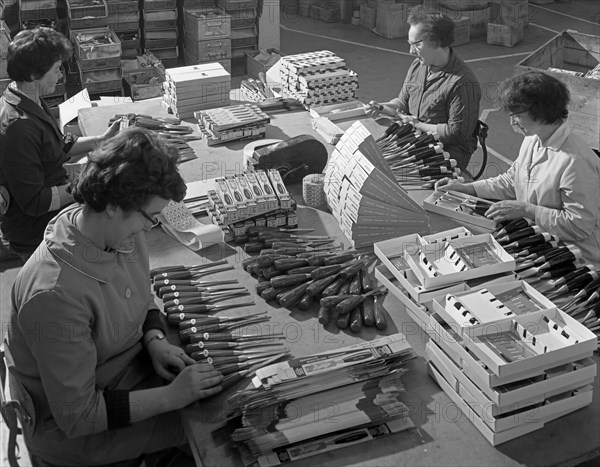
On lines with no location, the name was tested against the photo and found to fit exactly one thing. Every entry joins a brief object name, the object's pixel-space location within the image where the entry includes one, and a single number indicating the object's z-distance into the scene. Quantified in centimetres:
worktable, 274
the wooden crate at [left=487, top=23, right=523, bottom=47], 1127
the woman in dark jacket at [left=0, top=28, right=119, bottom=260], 445
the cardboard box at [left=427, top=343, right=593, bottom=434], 277
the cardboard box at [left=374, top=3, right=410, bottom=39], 1173
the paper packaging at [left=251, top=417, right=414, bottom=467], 273
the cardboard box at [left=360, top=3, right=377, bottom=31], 1217
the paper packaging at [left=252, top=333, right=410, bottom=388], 293
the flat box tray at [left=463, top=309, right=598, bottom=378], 274
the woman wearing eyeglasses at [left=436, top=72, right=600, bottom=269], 410
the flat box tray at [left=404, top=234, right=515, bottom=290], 332
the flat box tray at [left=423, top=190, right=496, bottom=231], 421
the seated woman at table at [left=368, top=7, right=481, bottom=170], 542
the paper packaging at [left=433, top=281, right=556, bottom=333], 305
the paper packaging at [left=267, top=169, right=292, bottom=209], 416
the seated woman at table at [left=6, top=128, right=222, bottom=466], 273
